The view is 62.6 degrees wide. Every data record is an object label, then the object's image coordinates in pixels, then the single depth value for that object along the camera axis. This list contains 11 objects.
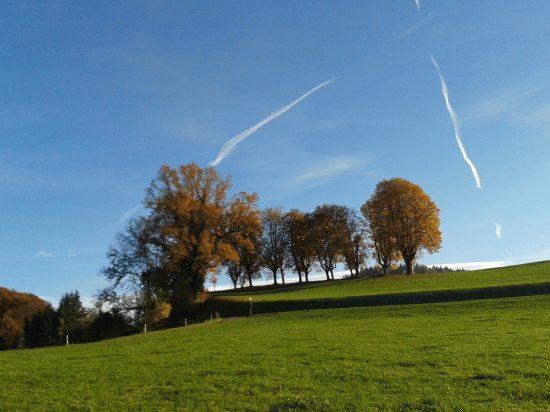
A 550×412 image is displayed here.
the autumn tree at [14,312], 69.75
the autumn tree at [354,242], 92.69
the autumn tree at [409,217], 78.56
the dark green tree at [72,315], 53.59
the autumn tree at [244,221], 65.45
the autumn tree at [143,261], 61.75
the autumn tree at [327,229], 95.25
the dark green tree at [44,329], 54.47
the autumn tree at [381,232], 81.88
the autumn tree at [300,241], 97.56
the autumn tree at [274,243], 102.88
